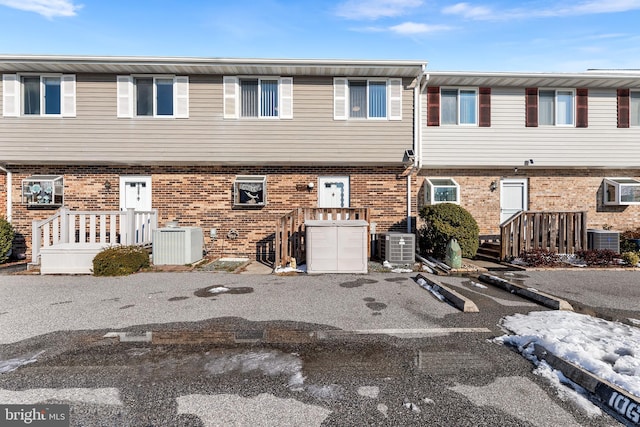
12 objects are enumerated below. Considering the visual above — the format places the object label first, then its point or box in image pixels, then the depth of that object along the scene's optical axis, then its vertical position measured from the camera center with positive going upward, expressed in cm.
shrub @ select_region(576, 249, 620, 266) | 852 -127
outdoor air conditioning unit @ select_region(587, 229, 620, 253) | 945 -87
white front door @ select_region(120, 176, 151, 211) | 1022 +61
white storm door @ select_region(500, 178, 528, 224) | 1138 +51
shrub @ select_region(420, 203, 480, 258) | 909 -52
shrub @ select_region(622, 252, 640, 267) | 833 -128
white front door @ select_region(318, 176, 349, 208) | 1043 +63
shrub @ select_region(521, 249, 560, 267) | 848 -130
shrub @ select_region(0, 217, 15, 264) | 892 -79
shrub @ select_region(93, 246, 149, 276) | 748 -125
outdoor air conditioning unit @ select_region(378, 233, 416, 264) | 863 -103
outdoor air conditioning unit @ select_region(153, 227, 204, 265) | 851 -97
